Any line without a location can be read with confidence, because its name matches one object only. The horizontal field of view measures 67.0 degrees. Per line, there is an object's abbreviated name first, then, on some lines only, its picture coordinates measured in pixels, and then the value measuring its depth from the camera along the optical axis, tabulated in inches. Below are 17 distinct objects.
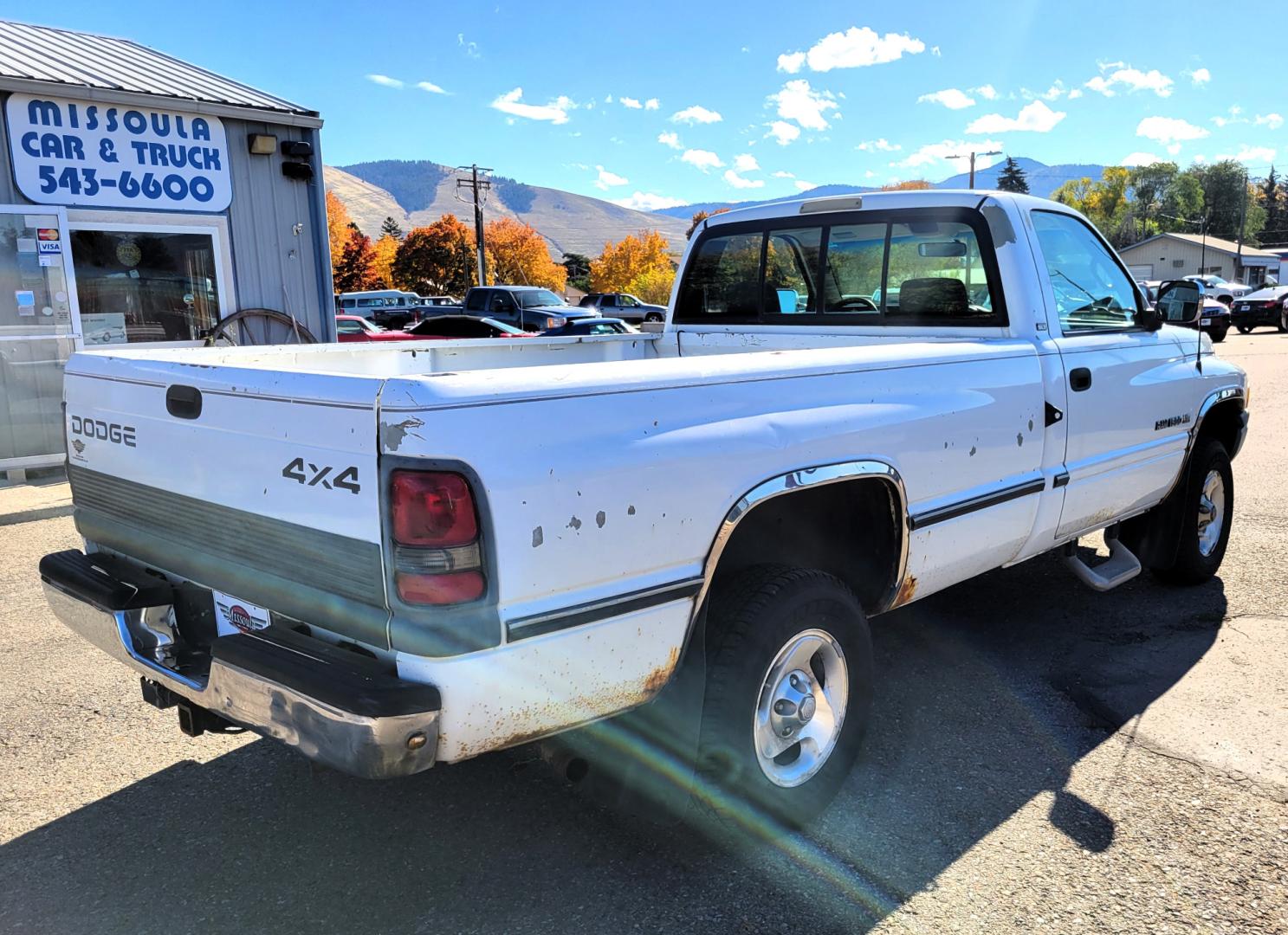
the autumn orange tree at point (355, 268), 2864.2
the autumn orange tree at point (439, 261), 2979.8
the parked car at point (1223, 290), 1571.9
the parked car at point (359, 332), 657.6
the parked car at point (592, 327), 780.6
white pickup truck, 85.4
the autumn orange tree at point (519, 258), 3193.2
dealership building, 336.2
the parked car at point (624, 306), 1232.2
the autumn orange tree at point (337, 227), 2728.8
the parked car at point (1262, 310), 1164.5
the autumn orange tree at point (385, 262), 3085.6
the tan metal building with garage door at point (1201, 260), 3481.8
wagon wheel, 383.6
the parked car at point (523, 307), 898.7
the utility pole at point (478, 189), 1890.0
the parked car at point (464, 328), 697.6
